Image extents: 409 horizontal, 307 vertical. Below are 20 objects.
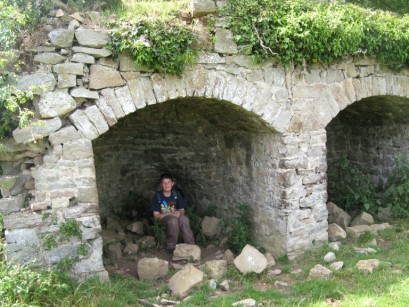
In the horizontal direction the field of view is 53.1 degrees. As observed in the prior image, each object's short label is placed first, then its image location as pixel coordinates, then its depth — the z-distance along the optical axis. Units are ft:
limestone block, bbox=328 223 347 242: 17.38
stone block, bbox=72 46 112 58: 12.66
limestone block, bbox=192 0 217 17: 14.11
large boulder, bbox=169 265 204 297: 13.44
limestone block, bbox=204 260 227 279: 14.70
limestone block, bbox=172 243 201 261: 16.76
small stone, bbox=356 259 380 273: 13.97
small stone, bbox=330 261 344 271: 14.40
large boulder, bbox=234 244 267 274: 14.52
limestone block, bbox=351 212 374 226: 18.85
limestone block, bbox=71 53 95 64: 12.63
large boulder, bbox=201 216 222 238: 19.77
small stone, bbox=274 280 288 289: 14.00
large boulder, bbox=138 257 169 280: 15.24
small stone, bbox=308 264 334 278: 13.93
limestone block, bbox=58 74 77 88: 12.55
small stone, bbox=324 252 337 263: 15.28
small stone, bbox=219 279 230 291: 13.88
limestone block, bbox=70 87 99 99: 12.69
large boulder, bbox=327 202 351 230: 18.74
